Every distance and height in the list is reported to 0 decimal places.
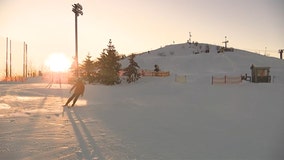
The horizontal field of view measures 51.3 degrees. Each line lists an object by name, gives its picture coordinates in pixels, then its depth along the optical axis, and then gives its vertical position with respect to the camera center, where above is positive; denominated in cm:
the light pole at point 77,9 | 3716 +826
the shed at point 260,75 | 3850 +5
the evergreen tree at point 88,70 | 4162 +76
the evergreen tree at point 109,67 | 3909 +106
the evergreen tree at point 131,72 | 4116 +41
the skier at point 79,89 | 1555 -75
